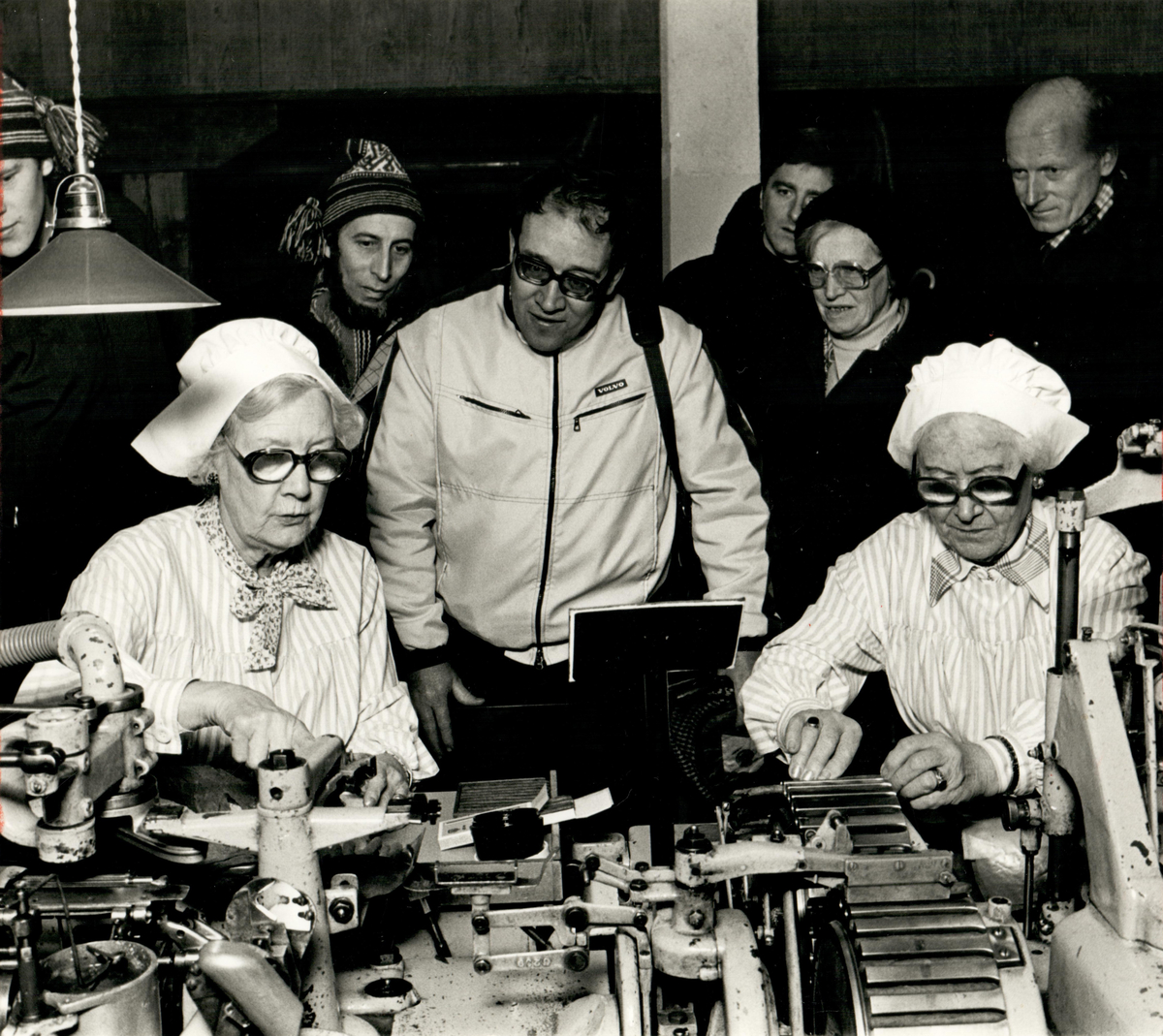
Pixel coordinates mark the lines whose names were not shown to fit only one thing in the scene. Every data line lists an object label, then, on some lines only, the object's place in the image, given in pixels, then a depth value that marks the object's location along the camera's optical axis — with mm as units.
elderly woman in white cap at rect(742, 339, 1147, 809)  2523
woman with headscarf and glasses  3146
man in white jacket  3143
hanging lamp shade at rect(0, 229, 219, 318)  2273
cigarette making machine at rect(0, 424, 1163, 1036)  1549
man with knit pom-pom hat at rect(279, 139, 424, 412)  3457
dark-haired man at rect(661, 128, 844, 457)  3314
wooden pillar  3936
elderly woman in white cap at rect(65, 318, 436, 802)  2381
